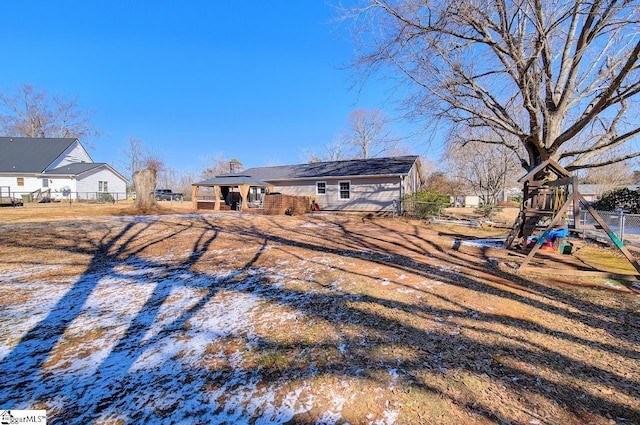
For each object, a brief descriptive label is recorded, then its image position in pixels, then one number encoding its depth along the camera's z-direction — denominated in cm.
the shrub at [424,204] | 1382
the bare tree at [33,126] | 3662
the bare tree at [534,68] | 677
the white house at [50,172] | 2583
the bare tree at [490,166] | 2164
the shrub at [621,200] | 1460
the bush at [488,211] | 1797
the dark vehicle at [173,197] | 3525
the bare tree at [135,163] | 4269
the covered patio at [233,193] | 1822
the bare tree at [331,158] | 3969
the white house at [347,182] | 1720
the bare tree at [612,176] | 2612
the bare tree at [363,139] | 3387
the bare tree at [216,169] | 4553
